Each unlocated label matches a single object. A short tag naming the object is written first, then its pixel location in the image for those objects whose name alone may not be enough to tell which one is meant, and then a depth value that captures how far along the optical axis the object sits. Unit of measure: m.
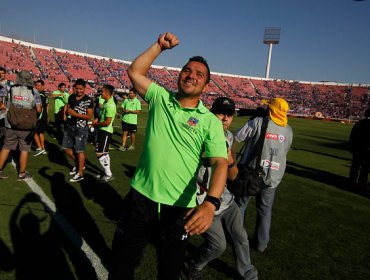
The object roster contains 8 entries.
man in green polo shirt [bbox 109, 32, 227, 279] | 2.15
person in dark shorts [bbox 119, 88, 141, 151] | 10.79
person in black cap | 2.92
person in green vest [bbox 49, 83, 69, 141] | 10.76
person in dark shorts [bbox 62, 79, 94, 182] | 6.13
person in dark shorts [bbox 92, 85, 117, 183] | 6.42
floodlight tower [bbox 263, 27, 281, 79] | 92.15
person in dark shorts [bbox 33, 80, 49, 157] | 8.53
